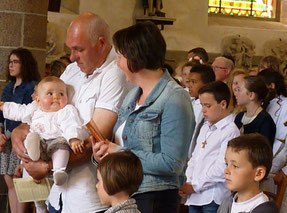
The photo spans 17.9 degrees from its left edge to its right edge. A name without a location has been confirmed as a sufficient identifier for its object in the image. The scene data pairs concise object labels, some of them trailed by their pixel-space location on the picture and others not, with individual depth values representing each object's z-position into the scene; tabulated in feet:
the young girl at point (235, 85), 23.29
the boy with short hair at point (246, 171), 13.59
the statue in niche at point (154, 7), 52.08
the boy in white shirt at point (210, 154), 18.62
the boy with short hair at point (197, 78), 23.29
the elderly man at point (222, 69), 29.92
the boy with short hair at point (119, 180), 12.42
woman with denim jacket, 13.55
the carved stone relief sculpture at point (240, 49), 54.28
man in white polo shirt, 15.33
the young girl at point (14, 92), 25.93
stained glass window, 60.18
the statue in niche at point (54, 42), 44.99
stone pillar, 28.66
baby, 15.46
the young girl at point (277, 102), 23.09
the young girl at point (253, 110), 21.72
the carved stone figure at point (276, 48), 54.77
